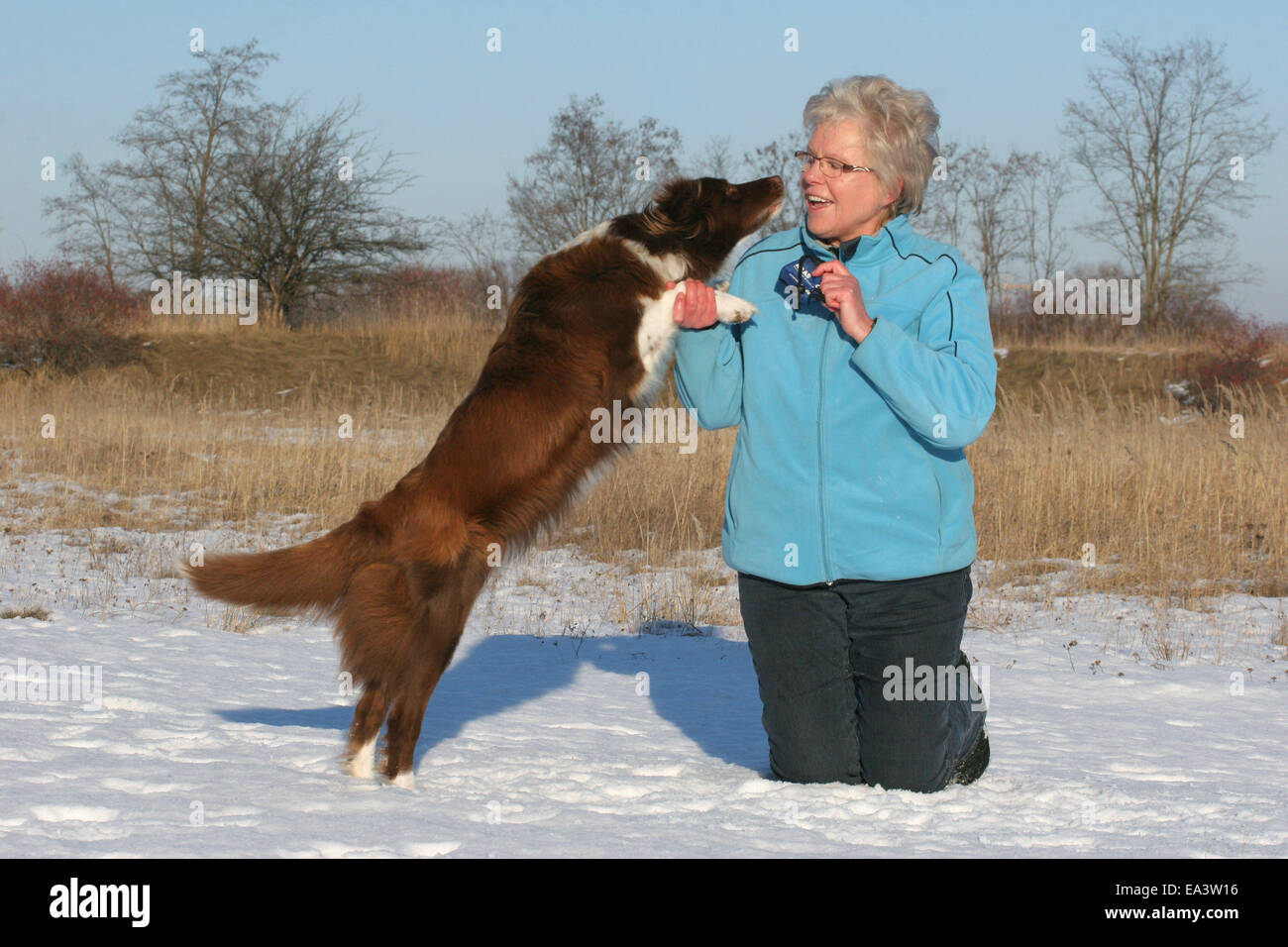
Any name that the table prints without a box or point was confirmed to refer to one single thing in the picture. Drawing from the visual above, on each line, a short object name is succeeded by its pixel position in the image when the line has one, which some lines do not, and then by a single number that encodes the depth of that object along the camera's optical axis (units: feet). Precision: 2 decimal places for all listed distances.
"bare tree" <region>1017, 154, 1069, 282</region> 85.35
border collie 11.12
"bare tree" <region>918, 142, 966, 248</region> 78.41
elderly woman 10.96
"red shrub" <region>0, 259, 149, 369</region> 58.44
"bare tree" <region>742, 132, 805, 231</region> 62.69
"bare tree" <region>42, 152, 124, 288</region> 79.97
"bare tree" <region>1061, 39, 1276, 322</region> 87.81
